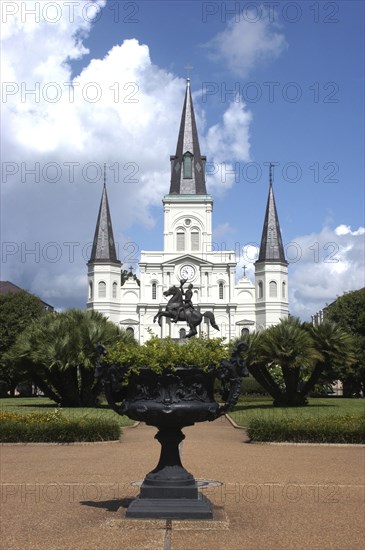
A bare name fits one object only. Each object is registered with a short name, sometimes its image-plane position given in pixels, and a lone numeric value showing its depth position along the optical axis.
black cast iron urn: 8.70
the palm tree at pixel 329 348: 33.09
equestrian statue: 24.12
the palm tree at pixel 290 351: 32.19
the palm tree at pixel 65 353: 32.19
